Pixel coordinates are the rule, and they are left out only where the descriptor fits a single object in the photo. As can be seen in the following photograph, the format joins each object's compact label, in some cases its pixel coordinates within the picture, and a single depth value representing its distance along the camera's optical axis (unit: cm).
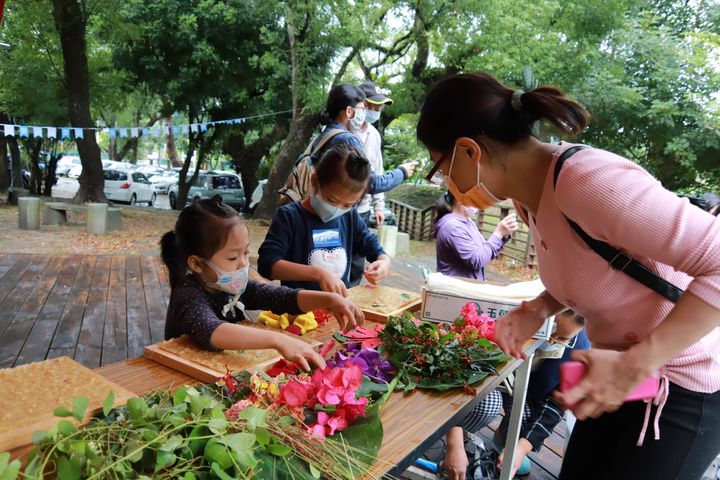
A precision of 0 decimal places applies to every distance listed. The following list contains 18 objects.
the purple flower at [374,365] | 154
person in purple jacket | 324
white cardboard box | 210
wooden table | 116
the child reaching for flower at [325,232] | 231
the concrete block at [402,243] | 1005
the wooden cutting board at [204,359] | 154
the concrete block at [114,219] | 967
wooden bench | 923
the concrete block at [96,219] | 920
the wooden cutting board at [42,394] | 111
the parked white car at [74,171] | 3391
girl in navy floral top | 181
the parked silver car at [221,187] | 1728
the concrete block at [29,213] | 936
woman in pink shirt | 100
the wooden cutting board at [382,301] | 230
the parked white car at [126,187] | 1912
